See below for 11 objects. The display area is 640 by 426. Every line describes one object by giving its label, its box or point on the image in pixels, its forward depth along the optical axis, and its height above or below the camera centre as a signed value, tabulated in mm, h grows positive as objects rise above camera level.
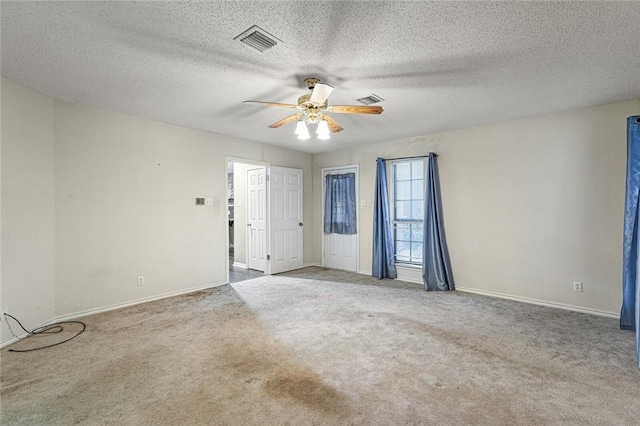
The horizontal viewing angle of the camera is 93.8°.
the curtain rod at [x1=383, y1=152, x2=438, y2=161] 4814 +898
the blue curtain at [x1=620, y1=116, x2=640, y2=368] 3045 -212
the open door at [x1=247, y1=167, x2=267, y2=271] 5762 -146
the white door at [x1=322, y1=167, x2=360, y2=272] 5988 -792
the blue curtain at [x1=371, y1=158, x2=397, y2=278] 5344 -392
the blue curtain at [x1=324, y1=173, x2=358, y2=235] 5984 +134
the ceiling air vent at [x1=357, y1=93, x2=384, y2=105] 3243 +1234
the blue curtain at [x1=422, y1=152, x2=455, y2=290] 4637 -530
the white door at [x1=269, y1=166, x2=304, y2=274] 5766 -155
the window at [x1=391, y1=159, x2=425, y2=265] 5168 +26
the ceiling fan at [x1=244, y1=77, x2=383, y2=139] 2515 +972
